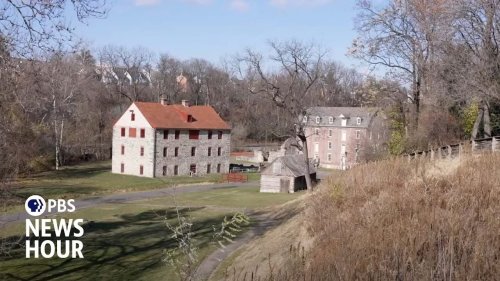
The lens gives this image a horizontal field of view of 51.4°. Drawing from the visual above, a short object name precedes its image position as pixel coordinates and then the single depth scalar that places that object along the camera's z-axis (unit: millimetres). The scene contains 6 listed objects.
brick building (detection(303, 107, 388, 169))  79812
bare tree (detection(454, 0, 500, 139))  28141
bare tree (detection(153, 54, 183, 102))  105750
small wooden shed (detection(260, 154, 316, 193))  49750
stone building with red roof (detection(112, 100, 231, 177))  58562
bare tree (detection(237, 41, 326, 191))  44906
